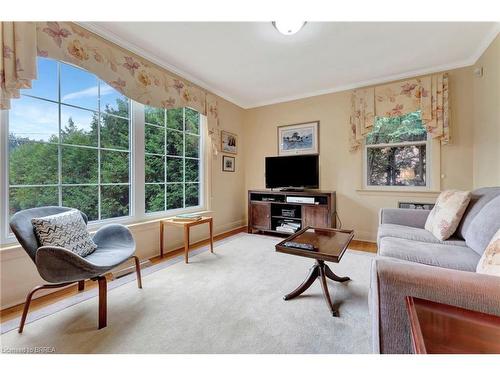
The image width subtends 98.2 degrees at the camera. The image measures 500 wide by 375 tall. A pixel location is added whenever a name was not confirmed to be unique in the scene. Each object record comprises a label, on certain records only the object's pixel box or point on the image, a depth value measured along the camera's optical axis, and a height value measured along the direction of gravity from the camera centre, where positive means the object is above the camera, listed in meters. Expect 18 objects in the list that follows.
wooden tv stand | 3.20 -0.37
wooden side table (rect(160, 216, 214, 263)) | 2.41 -0.44
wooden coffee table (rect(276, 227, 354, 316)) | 1.50 -0.46
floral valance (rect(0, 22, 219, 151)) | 1.50 +1.14
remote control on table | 1.58 -0.45
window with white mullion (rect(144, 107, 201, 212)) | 2.74 +0.40
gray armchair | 1.30 -0.49
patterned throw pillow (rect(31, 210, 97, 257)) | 1.45 -0.32
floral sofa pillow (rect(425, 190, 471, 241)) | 1.75 -0.24
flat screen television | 3.46 +0.24
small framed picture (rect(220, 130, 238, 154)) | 3.83 +0.81
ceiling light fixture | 1.91 +1.45
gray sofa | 0.74 -0.39
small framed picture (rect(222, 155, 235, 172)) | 3.87 +0.43
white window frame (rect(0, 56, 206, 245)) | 1.63 +0.06
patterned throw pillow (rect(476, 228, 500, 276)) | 0.91 -0.33
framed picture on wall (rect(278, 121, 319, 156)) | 3.69 +0.84
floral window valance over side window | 2.75 +1.12
